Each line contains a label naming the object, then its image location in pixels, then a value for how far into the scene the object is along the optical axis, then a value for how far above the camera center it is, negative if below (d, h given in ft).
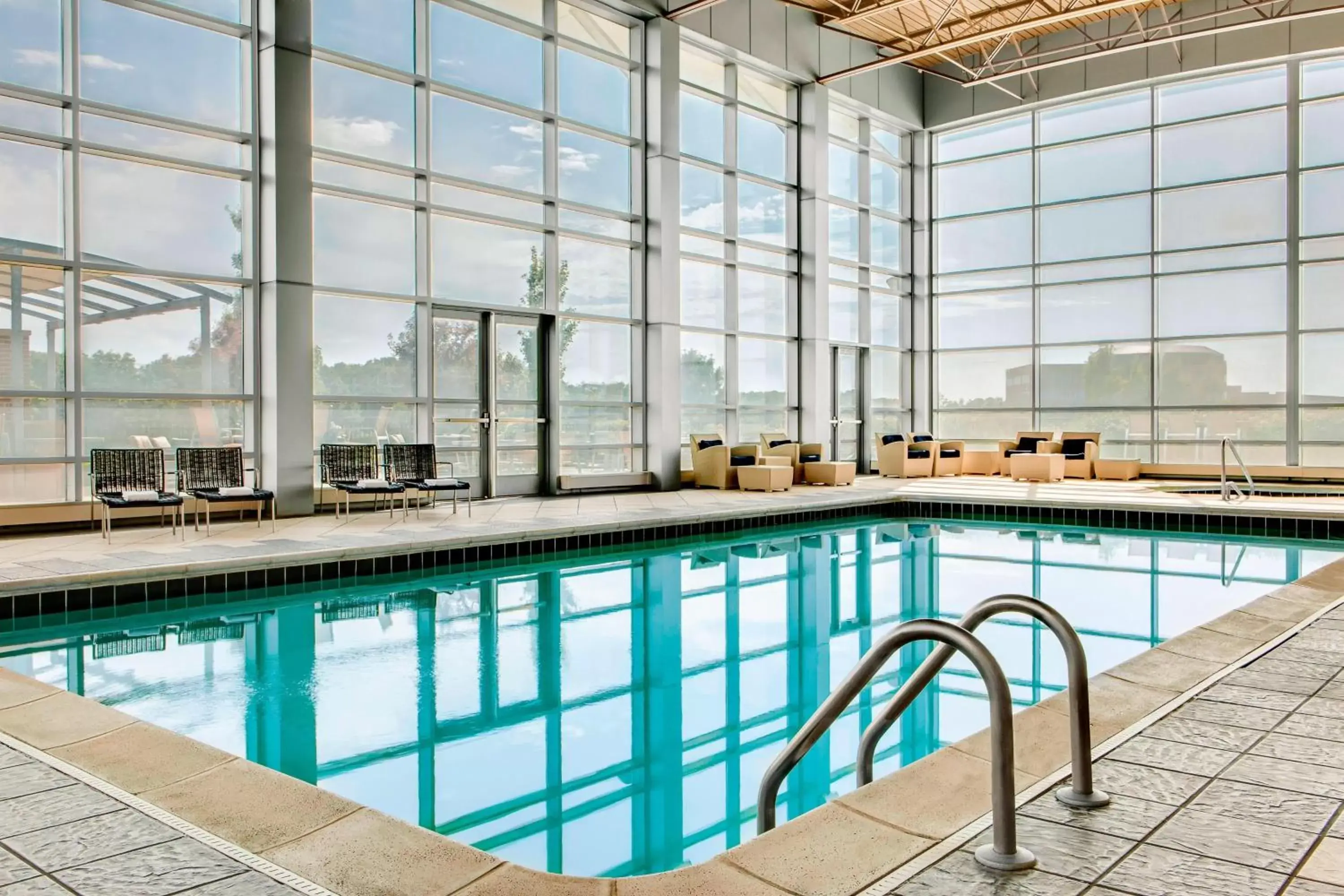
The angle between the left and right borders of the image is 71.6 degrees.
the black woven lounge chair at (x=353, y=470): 29.43 -1.04
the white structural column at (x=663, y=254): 40.68 +8.12
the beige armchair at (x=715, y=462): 41.73 -1.11
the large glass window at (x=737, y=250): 44.09 +9.27
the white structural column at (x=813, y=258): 47.96 +9.25
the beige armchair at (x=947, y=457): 50.26 -1.05
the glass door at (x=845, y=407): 51.52 +1.73
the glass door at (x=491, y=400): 35.09 +1.52
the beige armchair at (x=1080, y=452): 46.65 -0.80
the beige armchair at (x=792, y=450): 44.75 -0.61
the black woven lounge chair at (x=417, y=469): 30.58 -1.04
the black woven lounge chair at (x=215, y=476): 26.63 -1.09
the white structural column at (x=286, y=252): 29.14 +5.93
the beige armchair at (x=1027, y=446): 46.73 -0.46
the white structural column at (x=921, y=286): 56.08 +9.10
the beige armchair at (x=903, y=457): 49.26 -1.02
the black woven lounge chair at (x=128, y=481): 24.58 -1.15
